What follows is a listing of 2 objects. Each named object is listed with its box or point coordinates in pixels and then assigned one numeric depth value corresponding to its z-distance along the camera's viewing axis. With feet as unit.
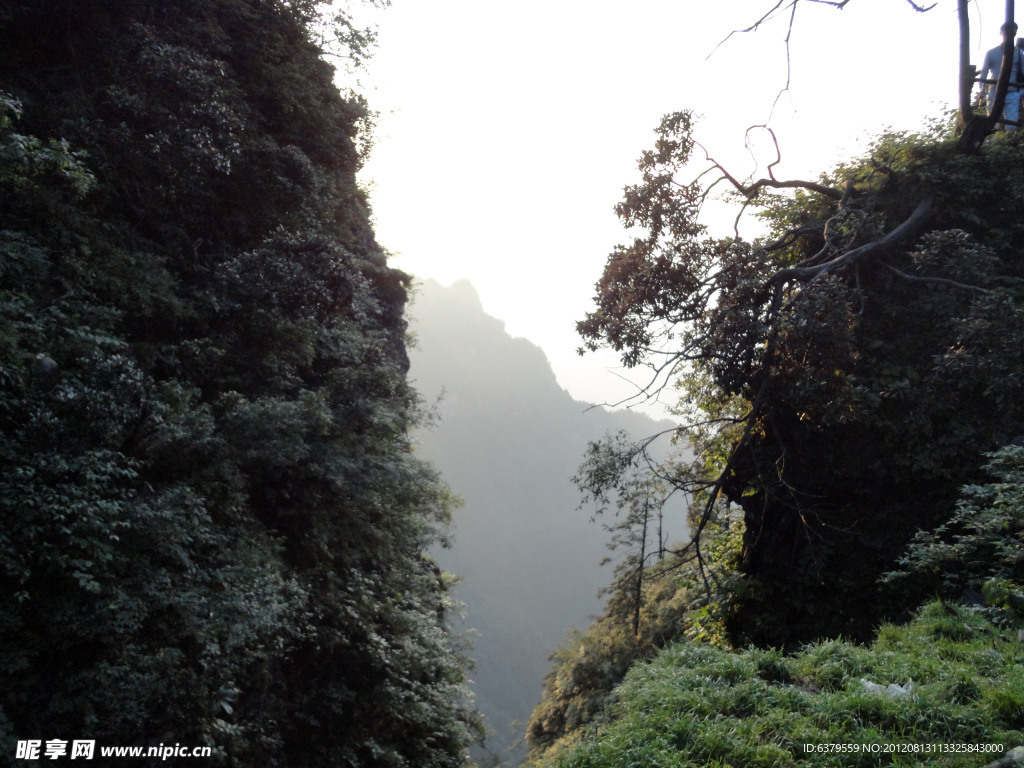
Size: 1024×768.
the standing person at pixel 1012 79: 32.73
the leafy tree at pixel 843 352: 23.93
